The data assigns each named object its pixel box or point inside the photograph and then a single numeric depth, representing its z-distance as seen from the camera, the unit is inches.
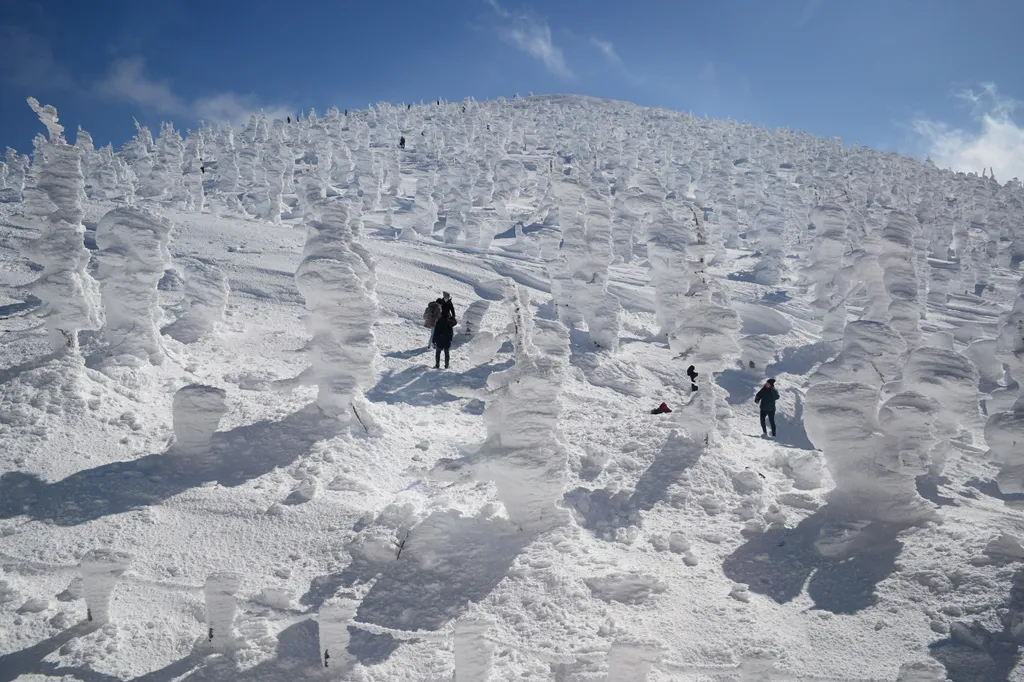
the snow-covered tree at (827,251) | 1272.1
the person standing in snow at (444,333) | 676.1
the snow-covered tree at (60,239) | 501.4
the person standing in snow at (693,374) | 630.1
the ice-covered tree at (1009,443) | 421.1
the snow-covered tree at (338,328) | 506.6
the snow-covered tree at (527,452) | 403.5
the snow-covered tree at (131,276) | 549.0
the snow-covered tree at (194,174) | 1877.5
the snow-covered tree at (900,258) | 976.3
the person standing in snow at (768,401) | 681.0
